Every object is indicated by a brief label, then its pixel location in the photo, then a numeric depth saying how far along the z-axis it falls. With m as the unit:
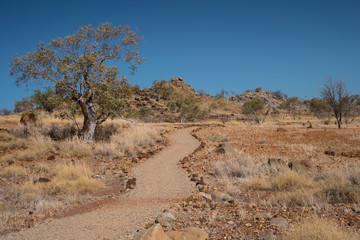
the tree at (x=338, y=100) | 28.62
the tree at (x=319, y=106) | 53.23
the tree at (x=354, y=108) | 36.28
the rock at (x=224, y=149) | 12.42
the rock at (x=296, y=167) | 8.37
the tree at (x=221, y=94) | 123.36
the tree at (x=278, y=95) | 125.82
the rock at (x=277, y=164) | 8.59
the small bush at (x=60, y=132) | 16.77
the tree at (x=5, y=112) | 61.48
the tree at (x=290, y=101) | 72.20
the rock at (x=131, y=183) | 7.71
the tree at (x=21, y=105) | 49.41
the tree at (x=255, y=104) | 44.16
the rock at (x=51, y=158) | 11.38
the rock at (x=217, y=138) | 17.50
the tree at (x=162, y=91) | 88.94
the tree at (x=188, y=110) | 50.53
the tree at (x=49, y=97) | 14.47
